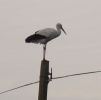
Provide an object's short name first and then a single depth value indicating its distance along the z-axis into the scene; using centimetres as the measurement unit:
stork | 1641
